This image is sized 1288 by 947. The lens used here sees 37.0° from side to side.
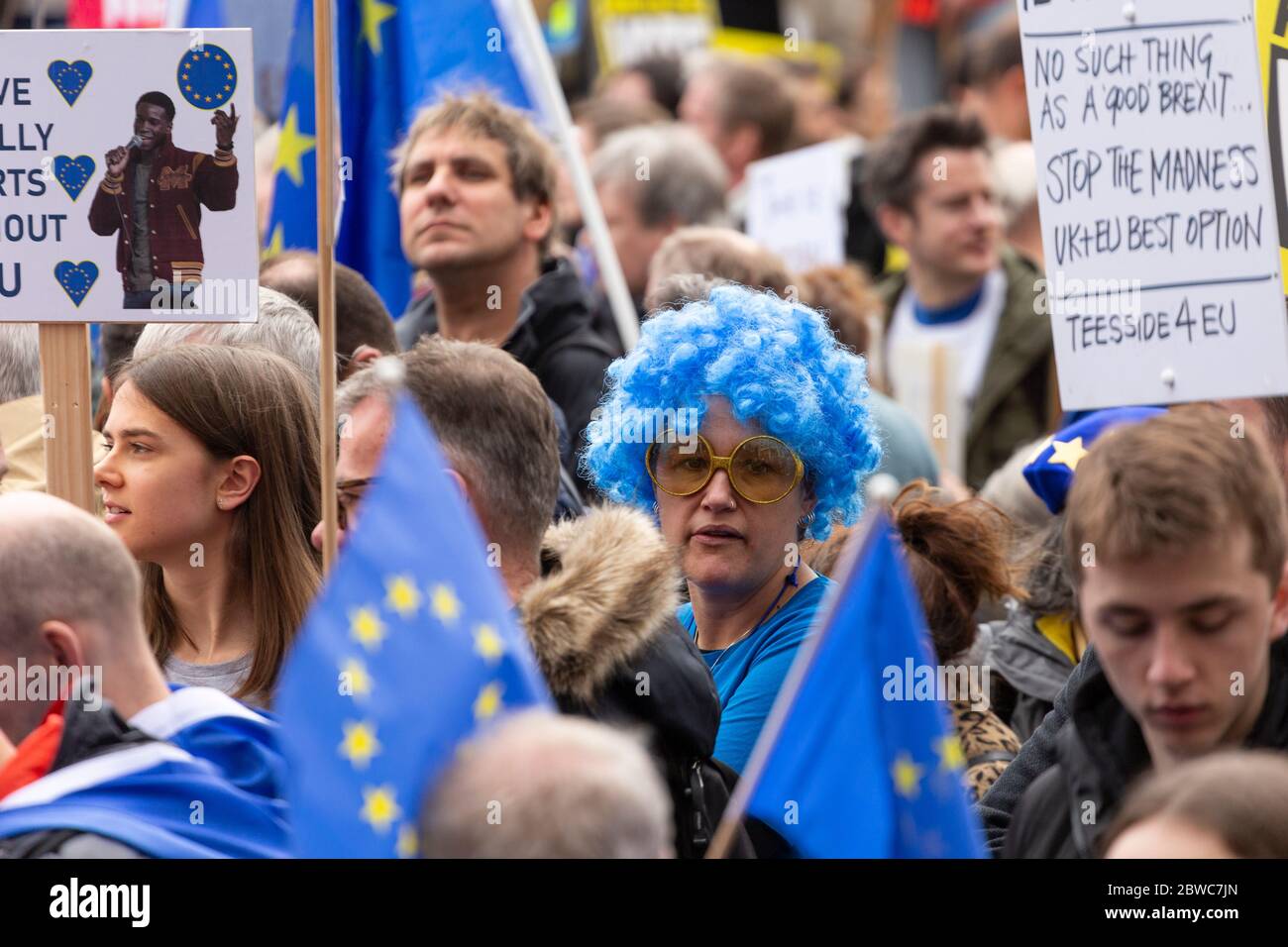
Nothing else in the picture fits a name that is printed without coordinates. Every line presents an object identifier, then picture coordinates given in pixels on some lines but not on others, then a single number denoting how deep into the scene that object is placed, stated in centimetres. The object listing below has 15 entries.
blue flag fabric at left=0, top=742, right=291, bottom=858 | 271
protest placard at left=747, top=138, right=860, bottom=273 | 857
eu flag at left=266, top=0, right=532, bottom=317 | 585
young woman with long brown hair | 379
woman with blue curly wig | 375
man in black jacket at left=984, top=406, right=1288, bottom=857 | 257
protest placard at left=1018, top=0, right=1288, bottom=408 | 392
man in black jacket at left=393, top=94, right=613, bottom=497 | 564
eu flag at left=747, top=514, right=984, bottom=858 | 238
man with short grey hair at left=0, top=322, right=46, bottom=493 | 451
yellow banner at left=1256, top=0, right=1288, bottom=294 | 417
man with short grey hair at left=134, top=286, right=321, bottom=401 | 439
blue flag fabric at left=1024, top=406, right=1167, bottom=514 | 400
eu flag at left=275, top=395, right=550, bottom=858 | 228
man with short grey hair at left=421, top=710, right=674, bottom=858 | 207
